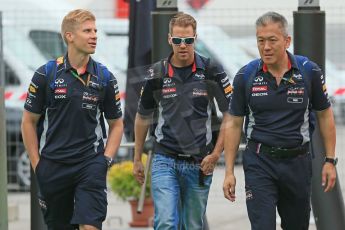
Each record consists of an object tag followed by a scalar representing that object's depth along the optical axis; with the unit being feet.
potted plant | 84.12
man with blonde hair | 56.95
